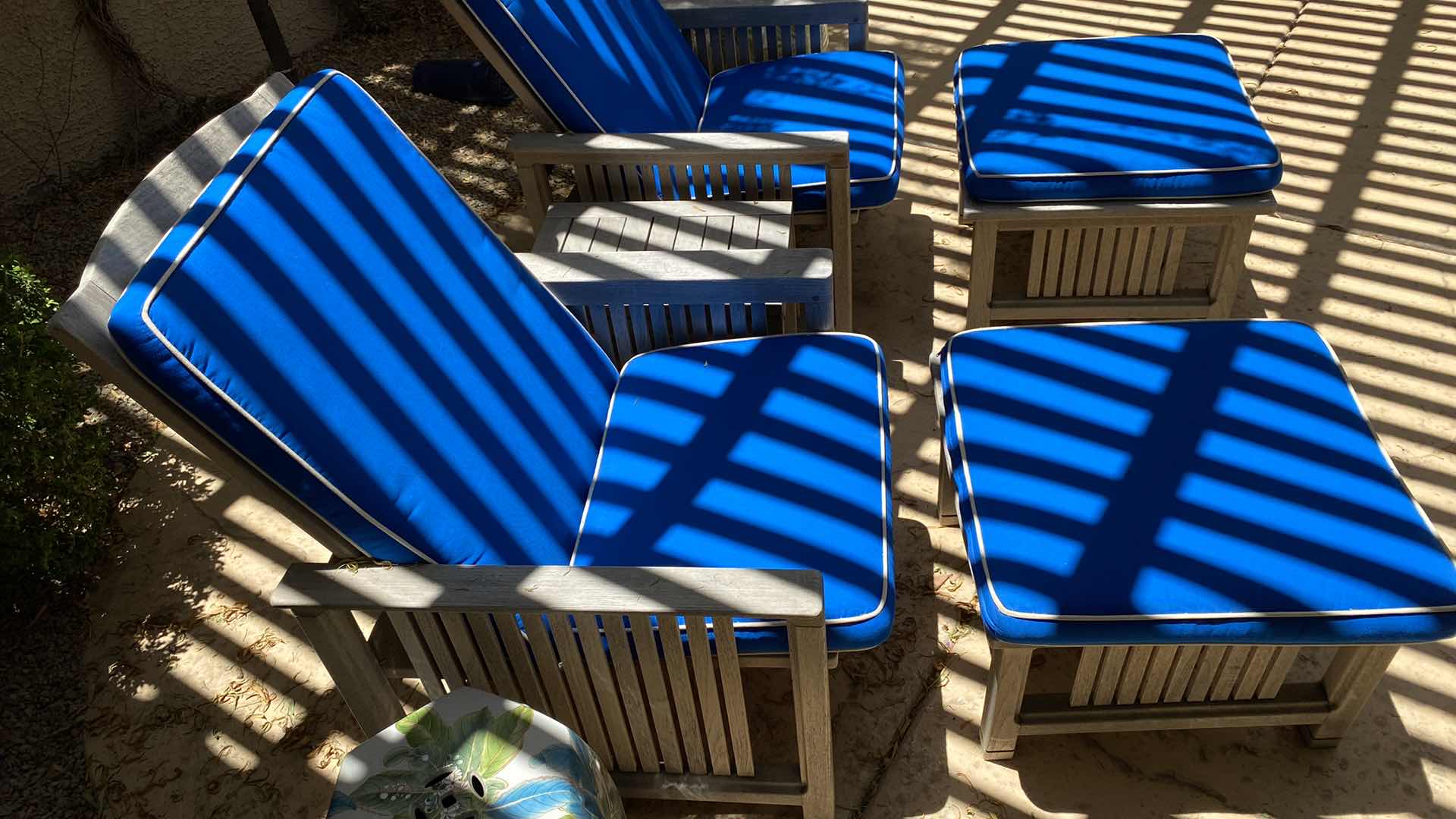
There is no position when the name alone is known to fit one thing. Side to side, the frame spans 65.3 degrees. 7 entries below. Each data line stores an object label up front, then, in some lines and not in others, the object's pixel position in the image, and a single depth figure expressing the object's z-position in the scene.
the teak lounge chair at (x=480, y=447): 1.59
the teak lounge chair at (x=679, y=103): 2.65
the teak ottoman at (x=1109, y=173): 2.76
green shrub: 2.38
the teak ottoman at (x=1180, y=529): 1.78
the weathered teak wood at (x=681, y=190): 2.56
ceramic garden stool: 1.58
